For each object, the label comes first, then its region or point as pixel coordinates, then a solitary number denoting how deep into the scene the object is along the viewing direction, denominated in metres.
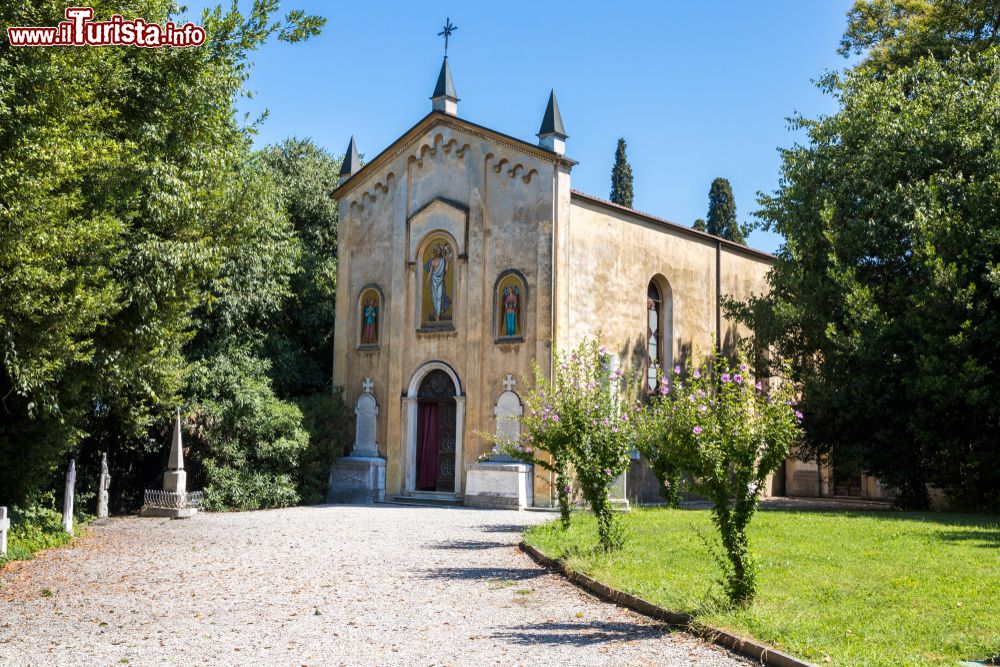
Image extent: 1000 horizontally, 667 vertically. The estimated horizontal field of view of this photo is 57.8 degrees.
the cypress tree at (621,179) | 47.25
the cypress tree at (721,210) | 45.91
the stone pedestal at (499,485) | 22.12
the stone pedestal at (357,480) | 24.72
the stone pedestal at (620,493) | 21.41
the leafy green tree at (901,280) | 18.95
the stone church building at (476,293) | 23.27
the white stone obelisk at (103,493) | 20.50
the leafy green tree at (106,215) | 10.54
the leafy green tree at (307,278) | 27.33
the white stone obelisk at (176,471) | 20.39
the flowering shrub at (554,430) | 13.56
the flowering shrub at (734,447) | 8.51
